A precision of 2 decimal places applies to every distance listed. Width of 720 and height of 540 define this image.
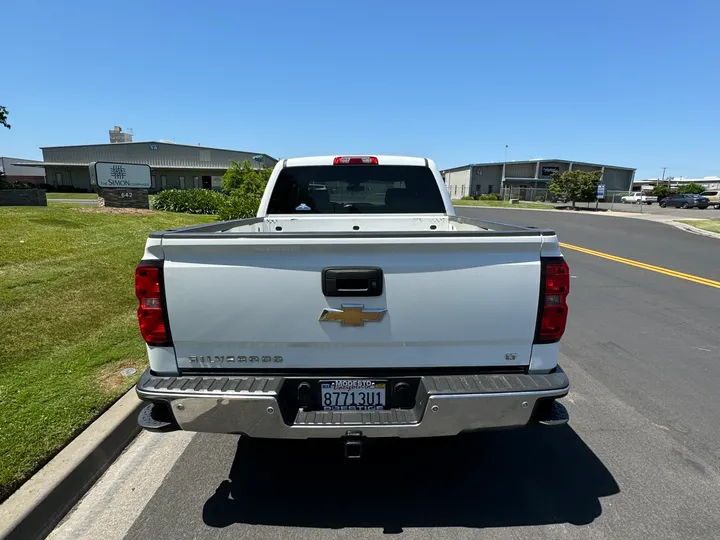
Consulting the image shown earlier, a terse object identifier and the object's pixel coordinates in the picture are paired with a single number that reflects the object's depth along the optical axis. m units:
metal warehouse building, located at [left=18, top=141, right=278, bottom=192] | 54.50
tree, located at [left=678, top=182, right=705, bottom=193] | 76.06
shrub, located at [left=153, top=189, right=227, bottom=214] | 20.03
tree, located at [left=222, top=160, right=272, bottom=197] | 16.70
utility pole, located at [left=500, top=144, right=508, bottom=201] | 71.19
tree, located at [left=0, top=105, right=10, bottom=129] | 20.69
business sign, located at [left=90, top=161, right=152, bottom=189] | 15.91
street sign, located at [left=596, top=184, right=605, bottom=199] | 38.59
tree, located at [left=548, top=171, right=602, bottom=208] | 43.03
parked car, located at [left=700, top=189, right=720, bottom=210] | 52.07
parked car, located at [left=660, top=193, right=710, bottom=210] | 48.34
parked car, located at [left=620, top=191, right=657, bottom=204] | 60.58
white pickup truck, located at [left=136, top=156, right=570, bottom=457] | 2.18
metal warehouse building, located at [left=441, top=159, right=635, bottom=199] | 71.44
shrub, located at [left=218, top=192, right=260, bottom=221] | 13.34
